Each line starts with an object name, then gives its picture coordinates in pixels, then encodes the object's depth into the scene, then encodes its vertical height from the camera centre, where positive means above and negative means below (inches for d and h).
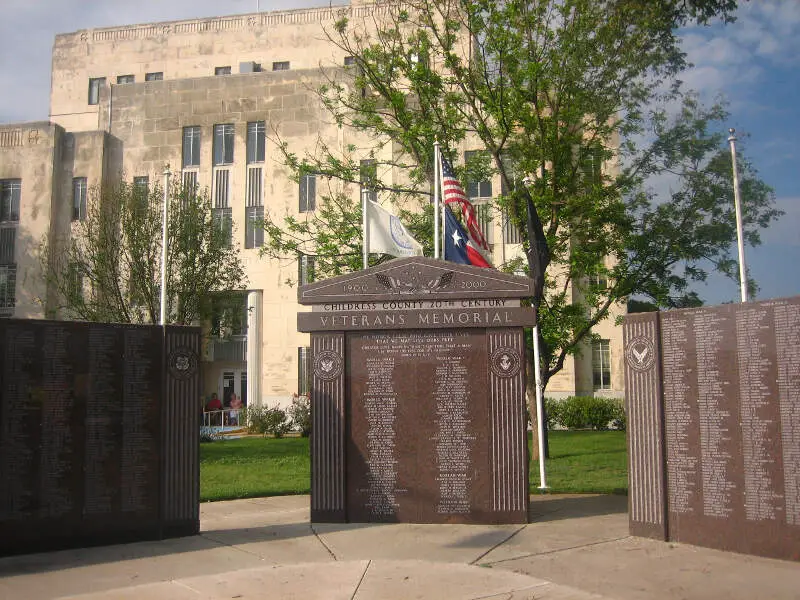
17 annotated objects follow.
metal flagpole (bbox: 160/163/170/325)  730.8 +101.1
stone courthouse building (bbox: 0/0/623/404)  1402.6 +390.0
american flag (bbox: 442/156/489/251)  544.7 +124.3
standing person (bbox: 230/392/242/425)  1370.6 -42.2
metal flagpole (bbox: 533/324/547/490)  509.8 -21.9
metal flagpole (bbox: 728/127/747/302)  488.7 +104.8
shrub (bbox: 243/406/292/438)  1168.2 -55.4
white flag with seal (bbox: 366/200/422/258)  548.4 +102.6
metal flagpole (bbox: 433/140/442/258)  489.0 +132.9
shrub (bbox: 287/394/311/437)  1152.2 -48.0
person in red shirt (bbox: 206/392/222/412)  1398.9 -34.1
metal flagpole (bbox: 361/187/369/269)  505.8 +103.2
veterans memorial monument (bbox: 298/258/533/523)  381.7 -6.5
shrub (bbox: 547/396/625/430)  1202.0 -51.9
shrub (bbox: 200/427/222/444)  1074.1 -71.4
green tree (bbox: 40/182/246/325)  976.9 +159.8
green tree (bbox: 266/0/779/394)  683.4 +218.5
